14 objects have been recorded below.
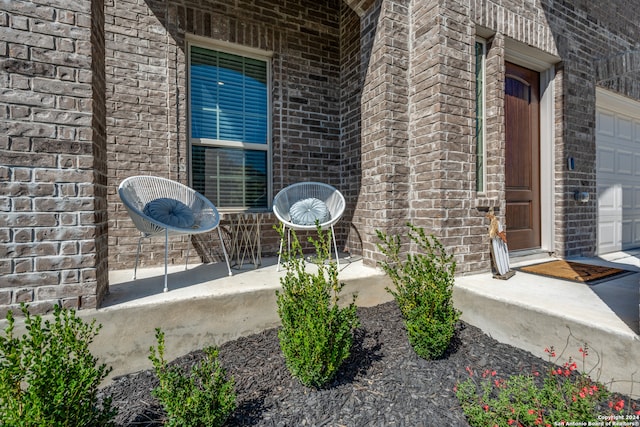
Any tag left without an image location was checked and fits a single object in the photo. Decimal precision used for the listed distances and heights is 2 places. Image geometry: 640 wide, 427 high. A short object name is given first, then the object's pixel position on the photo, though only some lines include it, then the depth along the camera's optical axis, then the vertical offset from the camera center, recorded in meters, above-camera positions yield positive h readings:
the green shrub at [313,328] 1.68 -0.63
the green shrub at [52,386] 1.13 -0.64
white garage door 4.26 +0.54
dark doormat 2.77 -0.56
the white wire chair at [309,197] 3.11 +0.15
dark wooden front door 3.52 +0.61
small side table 3.44 -0.22
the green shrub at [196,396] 1.35 -0.79
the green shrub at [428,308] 2.00 -0.62
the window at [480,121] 3.12 +0.88
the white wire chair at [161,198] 2.33 +0.09
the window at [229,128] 3.46 +0.96
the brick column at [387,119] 2.94 +0.87
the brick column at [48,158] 1.75 +0.32
